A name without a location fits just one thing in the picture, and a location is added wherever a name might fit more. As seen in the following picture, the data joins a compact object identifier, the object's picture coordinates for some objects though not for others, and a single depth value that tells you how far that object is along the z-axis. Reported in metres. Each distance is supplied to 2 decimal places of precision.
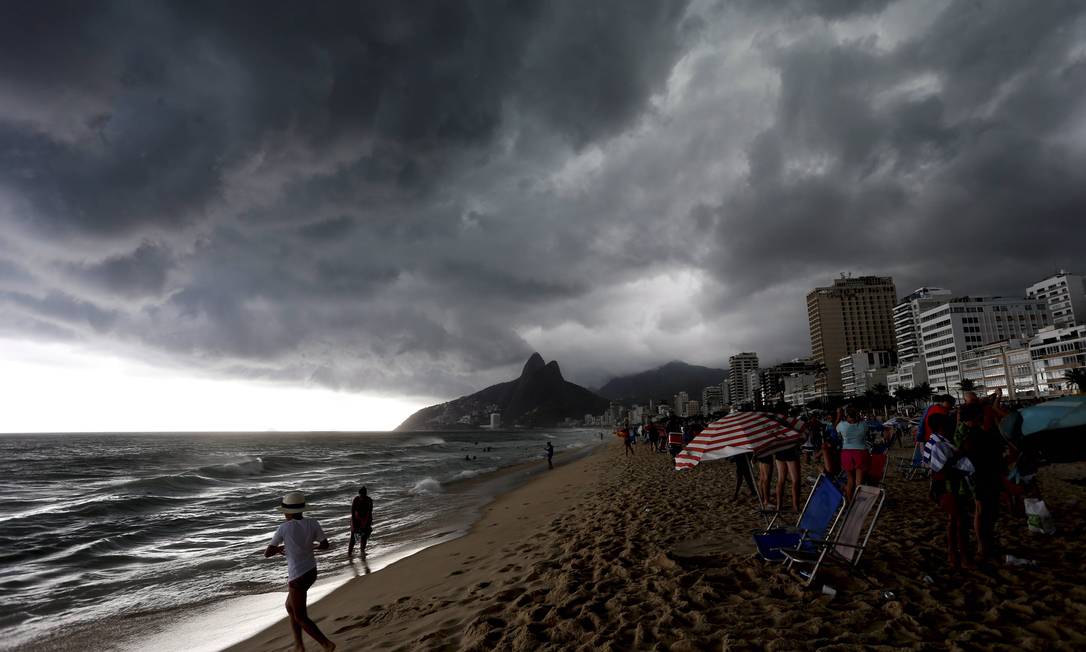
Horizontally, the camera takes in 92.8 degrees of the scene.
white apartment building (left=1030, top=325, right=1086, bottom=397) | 70.44
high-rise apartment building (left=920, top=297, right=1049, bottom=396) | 96.81
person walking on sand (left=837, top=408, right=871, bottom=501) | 8.88
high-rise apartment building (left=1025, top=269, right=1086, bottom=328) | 109.94
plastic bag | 7.14
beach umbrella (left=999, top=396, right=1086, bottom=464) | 10.91
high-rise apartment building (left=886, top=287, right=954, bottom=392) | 109.12
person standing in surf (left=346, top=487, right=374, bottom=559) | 11.30
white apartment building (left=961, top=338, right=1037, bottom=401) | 80.00
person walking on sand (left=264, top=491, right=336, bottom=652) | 5.73
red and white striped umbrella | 6.52
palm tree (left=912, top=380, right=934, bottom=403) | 86.62
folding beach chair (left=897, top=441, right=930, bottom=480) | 13.09
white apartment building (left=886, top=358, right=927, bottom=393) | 107.31
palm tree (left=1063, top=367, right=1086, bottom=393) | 56.68
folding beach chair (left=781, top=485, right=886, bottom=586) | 5.43
